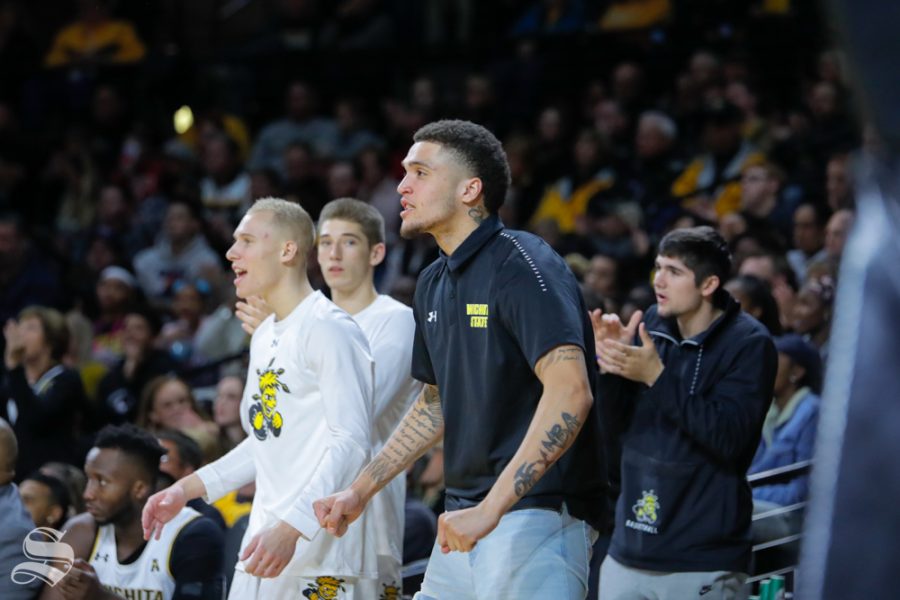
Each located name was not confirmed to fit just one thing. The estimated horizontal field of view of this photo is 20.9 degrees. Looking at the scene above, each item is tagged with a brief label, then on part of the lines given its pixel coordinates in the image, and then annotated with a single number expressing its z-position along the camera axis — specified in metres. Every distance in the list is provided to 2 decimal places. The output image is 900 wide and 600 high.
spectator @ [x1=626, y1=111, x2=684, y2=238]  19.41
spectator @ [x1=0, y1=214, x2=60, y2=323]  21.48
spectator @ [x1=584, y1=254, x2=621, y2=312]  15.85
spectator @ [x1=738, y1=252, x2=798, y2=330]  14.31
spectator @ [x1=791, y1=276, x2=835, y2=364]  13.71
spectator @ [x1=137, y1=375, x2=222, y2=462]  14.97
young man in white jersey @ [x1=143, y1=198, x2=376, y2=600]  8.30
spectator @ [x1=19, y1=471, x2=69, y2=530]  11.90
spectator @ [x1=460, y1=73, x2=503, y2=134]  22.90
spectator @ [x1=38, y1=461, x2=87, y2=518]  12.31
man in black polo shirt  6.56
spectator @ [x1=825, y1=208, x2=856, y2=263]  14.56
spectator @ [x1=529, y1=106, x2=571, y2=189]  21.09
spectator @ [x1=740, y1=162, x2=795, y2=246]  17.15
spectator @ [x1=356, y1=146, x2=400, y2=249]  21.63
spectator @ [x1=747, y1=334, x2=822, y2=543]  11.15
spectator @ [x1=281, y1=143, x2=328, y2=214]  21.51
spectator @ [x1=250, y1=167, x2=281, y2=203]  22.46
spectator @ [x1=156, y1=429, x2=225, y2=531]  12.15
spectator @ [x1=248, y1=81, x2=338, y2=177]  24.76
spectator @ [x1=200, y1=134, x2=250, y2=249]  23.50
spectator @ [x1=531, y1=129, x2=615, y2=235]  20.24
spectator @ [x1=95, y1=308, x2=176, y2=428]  16.82
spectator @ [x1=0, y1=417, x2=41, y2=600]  9.30
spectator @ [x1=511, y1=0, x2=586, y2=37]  24.06
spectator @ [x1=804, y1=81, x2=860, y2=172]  18.38
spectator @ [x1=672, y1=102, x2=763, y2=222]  18.49
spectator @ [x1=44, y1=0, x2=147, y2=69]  27.34
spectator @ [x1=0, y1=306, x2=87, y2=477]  14.49
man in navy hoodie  8.98
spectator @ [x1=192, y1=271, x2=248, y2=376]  18.98
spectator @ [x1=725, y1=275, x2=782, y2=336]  11.62
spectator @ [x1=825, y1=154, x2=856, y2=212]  15.69
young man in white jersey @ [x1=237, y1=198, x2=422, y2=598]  9.53
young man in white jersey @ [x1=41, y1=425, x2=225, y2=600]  10.01
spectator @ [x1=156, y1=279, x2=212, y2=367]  19.23
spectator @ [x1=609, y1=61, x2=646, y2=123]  21.82
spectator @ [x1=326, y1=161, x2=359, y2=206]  21.91
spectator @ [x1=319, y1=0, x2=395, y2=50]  26.59
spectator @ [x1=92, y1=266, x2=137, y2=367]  20.27
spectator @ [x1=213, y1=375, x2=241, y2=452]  14.77
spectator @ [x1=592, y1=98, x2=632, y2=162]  21.16
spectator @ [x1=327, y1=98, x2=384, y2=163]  24.05
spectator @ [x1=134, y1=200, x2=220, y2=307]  21.98
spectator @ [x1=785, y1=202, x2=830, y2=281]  16.05
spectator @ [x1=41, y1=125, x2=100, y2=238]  25.00
